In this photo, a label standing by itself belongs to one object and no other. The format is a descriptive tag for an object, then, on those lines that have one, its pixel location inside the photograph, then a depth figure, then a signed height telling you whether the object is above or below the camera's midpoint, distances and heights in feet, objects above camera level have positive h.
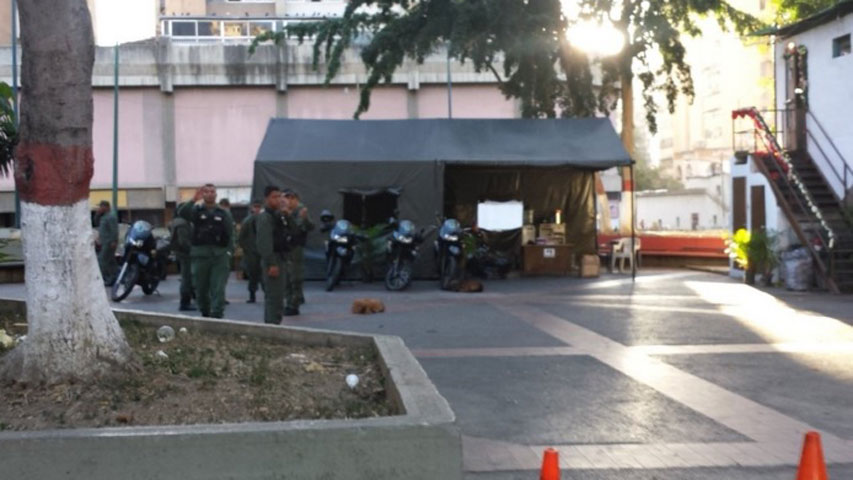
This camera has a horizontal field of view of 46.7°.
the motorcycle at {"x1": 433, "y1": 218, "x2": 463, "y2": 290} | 61.82 -1.82
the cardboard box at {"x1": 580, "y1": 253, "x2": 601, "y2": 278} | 73.92 -3.24
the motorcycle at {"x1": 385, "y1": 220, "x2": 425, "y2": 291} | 61.98 -1.93
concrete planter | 15.21 -3.53
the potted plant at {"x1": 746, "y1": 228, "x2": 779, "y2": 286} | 65.21 -2.05
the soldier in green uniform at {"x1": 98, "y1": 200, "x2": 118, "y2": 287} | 59.98 -0.84
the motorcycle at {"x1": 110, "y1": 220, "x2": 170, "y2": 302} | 54.13 -1.98
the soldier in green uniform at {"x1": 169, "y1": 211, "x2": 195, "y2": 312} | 46.24 -1.00
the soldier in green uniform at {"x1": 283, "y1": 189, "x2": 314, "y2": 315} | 44.62 -1.89
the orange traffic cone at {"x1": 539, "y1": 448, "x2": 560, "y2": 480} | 16.24 -4.00
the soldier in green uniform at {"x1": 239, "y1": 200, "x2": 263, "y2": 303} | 46.80 -1.05
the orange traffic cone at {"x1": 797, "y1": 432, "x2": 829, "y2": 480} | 16.96 -4.13
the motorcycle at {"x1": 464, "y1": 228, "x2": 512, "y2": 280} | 71.51 -2.85
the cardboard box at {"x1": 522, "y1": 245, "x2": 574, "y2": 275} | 74.84 -2.71
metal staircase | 61.16 +2.29
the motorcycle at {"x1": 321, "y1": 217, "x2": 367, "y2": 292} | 61.98 -1.56
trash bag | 62.03 -3.15
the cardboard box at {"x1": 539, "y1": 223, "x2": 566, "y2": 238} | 77.25 -0.46
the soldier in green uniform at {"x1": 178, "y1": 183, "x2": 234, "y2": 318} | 38.93 -1.05
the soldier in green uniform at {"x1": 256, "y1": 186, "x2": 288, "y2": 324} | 37.14 -1.21
